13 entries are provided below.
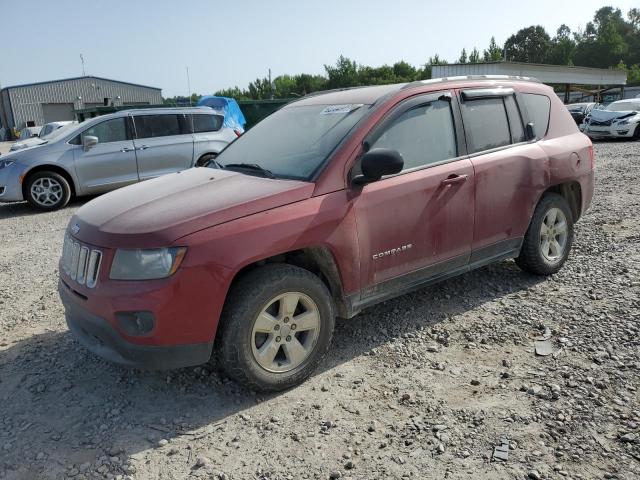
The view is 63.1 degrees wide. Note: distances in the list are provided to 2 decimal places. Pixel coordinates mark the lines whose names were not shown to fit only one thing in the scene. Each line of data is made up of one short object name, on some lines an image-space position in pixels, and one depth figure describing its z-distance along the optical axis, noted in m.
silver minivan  9.31
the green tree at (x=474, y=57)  77.06
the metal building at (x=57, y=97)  51.28
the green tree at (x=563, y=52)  86.88
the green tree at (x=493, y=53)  73.06
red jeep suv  2.85
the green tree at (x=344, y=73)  76.25
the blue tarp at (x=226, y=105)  16.83
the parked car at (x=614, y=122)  17.00
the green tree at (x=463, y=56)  77.75
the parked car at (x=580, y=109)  21.66
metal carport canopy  30.27
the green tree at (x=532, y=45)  93.06
